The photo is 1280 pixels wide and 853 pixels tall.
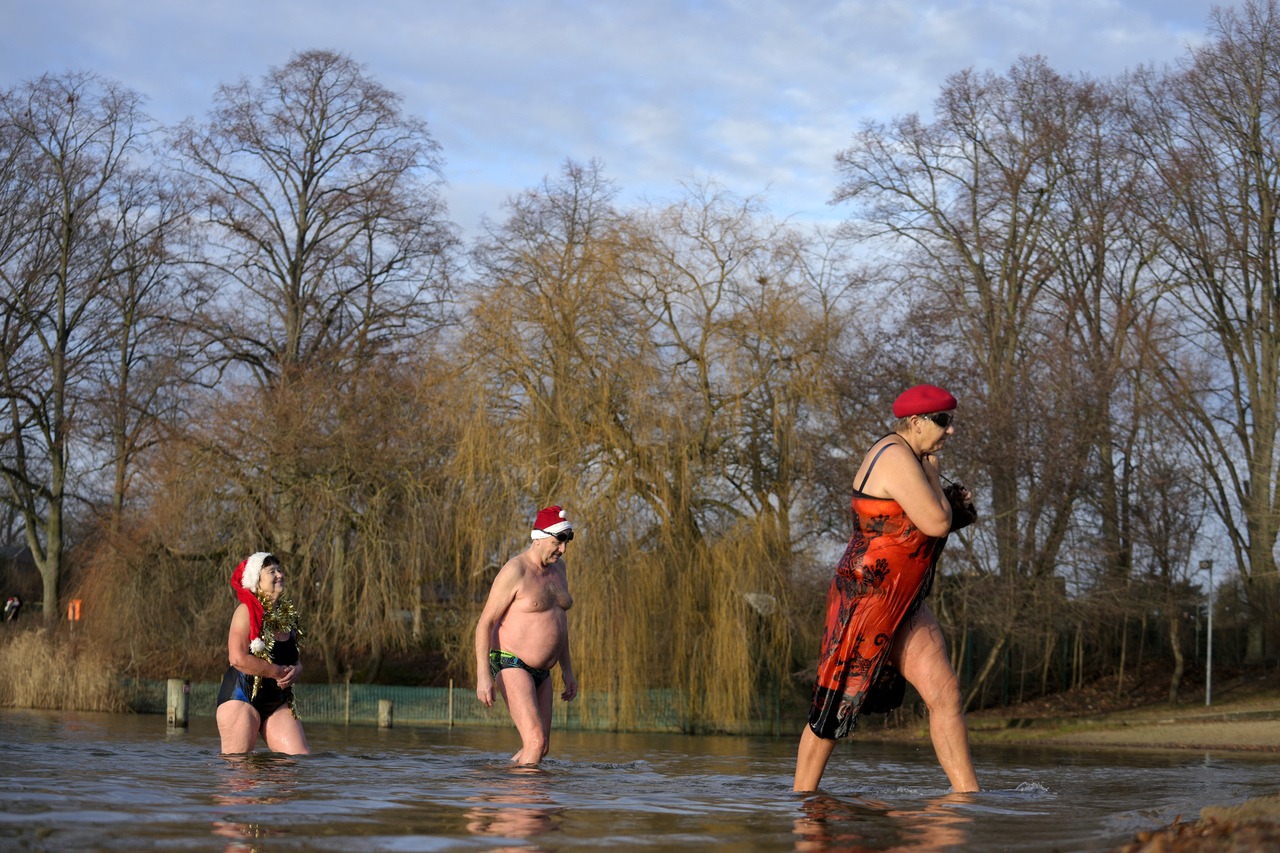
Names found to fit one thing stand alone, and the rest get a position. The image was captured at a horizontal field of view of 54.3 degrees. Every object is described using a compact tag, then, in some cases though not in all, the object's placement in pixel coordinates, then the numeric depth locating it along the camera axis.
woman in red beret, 5.38
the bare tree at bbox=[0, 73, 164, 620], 31.89
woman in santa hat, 7.82
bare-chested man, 7.75
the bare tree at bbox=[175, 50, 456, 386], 32.78
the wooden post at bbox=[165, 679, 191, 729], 18.20
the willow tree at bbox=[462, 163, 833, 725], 20.64
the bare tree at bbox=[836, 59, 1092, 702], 26.91
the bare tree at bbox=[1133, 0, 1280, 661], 26.69
